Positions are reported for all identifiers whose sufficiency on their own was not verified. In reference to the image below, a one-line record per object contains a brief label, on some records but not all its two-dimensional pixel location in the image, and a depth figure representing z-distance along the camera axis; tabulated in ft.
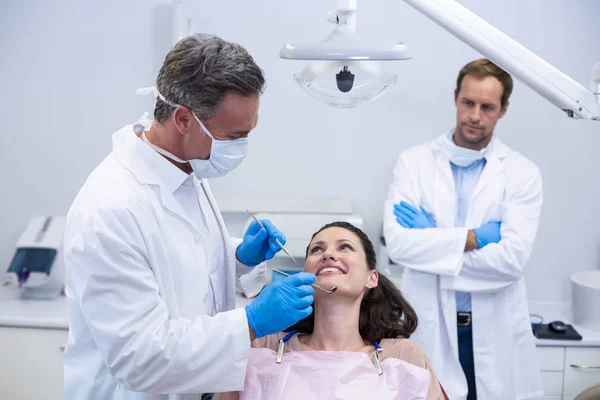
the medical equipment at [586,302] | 8.70
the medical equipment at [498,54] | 4.00
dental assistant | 7.30
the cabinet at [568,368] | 8.48
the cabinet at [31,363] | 8.66
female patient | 5.70
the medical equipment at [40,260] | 8.99
